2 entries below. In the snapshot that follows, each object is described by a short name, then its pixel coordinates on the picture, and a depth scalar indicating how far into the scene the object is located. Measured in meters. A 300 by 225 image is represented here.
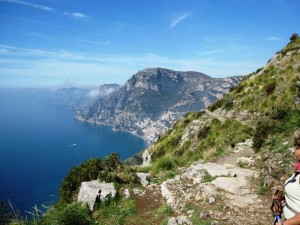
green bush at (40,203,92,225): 8.63
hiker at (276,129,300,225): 3.96
